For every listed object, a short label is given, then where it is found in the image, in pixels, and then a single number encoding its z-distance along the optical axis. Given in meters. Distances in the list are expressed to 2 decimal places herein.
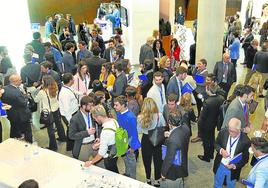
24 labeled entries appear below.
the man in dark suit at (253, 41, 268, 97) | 7.78
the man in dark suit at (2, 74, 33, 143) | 5.32
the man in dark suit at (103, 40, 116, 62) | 8.07
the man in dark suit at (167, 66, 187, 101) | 5.65
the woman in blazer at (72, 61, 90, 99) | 5.98
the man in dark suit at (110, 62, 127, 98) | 5.78
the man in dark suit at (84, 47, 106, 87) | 6.96
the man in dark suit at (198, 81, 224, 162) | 5.02
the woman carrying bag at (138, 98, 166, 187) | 4.35
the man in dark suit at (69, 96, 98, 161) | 4.35
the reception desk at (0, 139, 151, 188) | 3.77
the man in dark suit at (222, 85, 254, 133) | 4.49
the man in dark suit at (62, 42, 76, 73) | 7.41
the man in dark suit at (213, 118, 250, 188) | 3.78
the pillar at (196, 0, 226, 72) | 8.12
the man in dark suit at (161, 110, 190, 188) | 3.75
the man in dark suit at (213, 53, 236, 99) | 6.51
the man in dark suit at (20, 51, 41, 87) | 6.38
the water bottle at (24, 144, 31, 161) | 4.29
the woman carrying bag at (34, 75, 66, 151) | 5.31
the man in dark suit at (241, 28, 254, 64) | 10.27
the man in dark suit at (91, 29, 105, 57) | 9.40
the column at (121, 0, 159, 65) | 10.30
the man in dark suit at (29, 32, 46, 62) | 8.12
